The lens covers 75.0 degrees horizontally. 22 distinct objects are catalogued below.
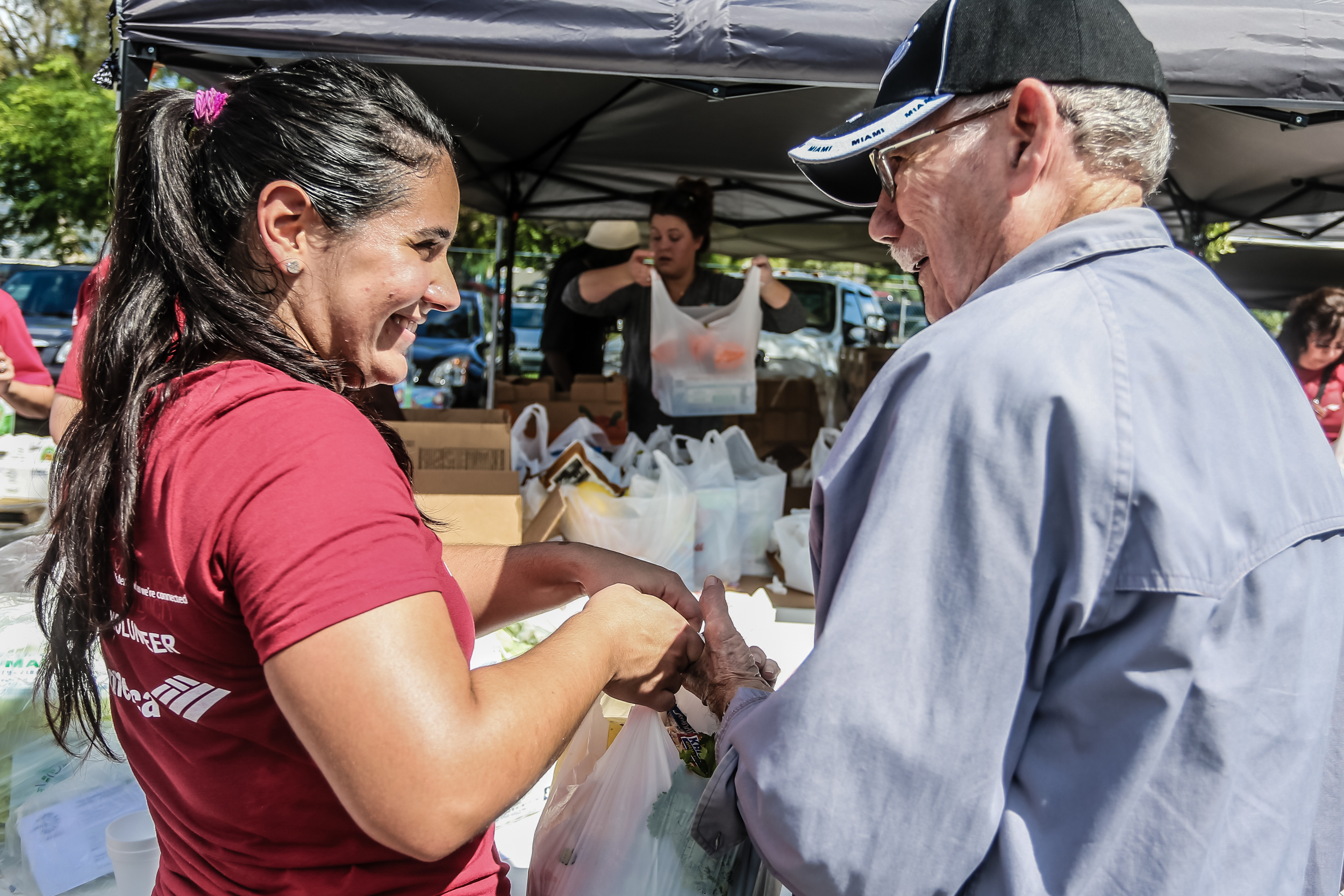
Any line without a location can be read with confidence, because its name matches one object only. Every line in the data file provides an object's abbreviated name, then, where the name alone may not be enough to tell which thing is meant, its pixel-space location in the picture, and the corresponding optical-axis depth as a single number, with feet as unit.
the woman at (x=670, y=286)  14.12
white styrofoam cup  5.19
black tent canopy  8.05
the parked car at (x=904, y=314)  39.19
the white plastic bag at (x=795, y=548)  11.25
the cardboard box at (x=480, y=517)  9.57
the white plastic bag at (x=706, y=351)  13.41
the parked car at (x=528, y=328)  40.14
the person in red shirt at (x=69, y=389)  8.76
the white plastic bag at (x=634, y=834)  4.15
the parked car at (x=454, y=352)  34.01
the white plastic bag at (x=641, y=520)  10.69
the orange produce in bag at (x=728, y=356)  13.50
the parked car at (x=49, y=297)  33.17
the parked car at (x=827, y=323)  30.50
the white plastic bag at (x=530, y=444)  12.20
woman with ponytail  2.42
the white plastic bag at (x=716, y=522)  11.42
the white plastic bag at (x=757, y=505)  11.83
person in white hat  19.85
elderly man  2.49
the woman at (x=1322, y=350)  16.28
